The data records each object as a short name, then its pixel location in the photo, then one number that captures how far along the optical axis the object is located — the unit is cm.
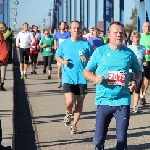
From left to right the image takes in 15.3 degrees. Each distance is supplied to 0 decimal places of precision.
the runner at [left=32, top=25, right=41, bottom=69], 2397
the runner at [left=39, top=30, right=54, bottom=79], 1875
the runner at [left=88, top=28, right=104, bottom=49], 1641
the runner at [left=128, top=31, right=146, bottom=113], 1068
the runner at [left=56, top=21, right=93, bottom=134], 881
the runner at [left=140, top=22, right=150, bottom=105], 1196
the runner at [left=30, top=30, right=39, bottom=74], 2133
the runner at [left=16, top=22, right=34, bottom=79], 1780
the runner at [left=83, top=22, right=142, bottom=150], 624
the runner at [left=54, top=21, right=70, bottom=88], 1601
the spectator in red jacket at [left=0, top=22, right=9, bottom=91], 1138
